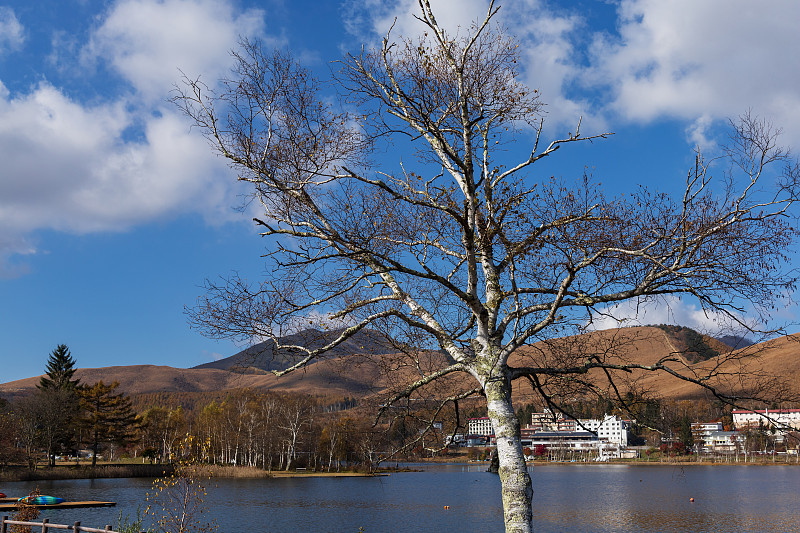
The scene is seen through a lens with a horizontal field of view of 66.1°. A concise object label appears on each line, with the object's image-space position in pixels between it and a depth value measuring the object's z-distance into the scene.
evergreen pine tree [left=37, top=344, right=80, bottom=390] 88.69
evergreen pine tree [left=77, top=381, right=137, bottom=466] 82.38
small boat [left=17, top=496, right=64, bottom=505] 38.27
